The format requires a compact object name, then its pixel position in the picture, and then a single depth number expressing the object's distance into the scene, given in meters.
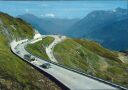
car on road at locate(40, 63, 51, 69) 55.46
